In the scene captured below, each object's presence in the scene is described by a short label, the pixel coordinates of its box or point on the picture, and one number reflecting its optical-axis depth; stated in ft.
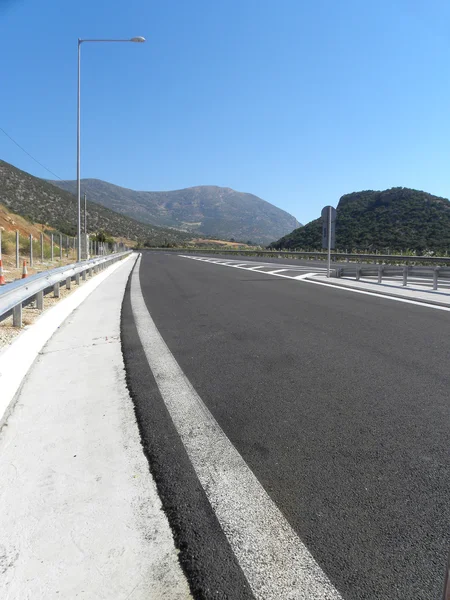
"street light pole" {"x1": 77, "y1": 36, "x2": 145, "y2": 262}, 74.68
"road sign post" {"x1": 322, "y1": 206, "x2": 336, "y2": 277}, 61.36
